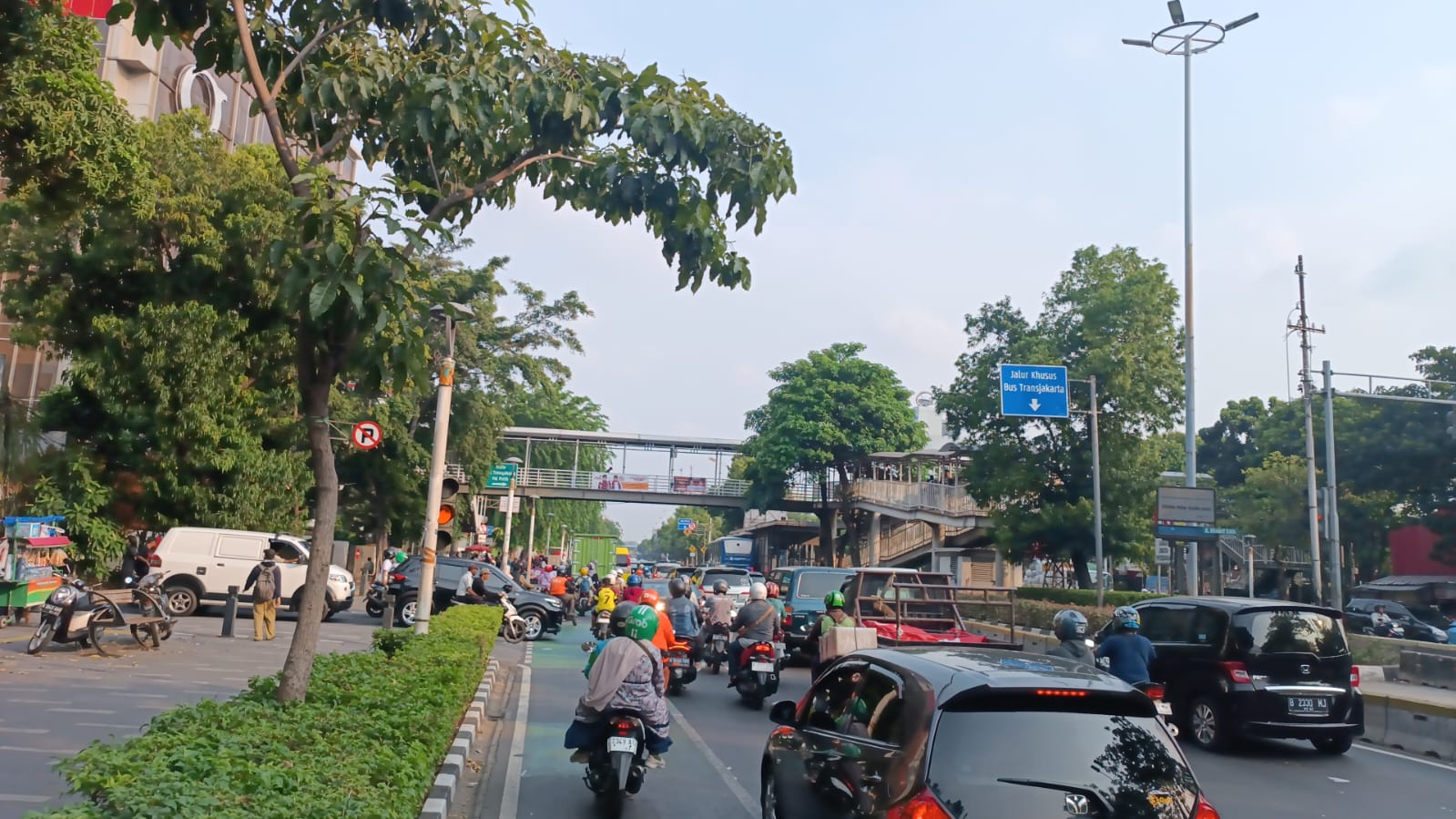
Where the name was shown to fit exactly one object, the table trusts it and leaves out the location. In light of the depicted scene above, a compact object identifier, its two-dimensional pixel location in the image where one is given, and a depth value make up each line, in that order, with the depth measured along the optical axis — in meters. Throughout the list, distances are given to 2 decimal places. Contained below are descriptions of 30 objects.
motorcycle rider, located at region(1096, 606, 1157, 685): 10.24
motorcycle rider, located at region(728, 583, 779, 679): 15.05
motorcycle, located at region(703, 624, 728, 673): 18.28
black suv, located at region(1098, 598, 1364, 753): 11.88
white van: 25.30
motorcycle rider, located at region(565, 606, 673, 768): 8.23
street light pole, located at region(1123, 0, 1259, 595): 26.66
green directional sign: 39.22
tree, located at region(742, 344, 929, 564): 54.97
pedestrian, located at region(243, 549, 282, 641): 20.11
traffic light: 16.50
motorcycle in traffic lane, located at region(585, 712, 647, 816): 7.96
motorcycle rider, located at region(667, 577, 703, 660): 16.19
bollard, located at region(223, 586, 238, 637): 20.59
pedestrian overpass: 48.47
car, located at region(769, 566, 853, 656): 19.91
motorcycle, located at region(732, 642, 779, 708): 14.73
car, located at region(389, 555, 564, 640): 25.95
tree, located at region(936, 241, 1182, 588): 39.44
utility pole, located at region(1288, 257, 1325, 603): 31.53
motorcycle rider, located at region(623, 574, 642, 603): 13.05
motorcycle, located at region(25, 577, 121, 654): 15.95
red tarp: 15.27
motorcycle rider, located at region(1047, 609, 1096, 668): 10.52
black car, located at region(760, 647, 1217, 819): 4.68
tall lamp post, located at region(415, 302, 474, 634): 16.80
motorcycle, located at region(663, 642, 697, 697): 15.32
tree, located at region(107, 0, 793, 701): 7.62
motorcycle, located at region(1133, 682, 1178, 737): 9.37
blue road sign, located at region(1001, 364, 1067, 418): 31.86
